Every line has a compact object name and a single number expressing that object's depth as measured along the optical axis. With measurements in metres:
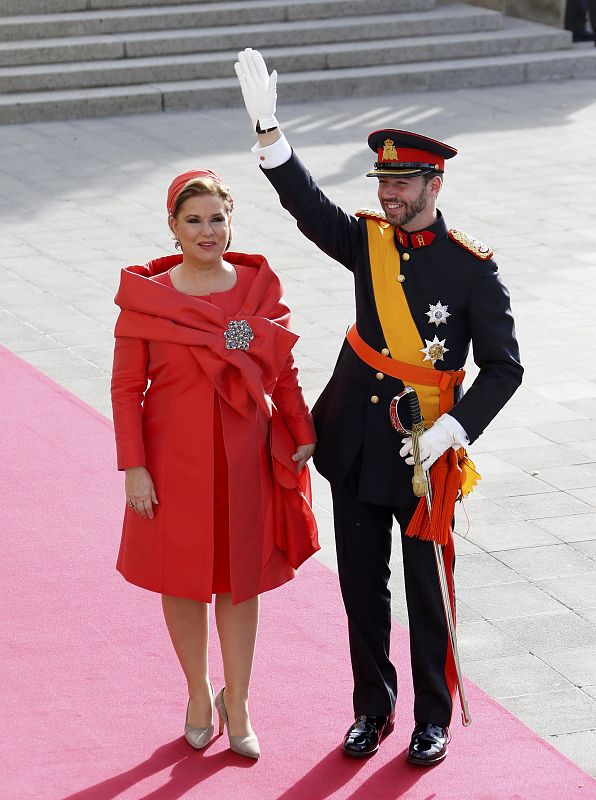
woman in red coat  8.09
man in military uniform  8.16
